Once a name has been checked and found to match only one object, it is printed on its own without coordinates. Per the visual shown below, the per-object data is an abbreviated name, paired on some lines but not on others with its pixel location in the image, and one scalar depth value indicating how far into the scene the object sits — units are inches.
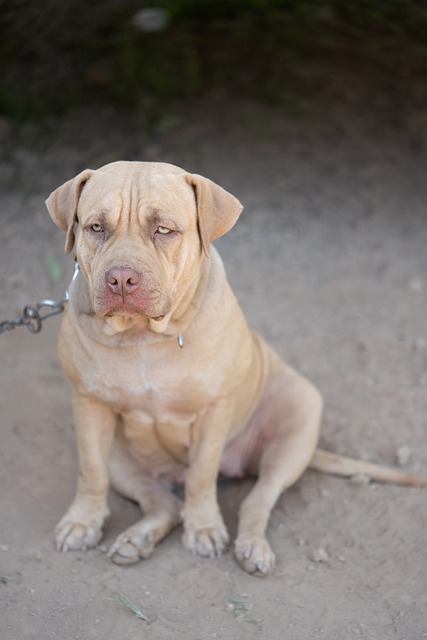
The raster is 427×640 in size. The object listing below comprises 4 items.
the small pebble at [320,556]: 154.8
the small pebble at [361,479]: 176.1
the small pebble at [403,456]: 186.2
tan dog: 132.1
